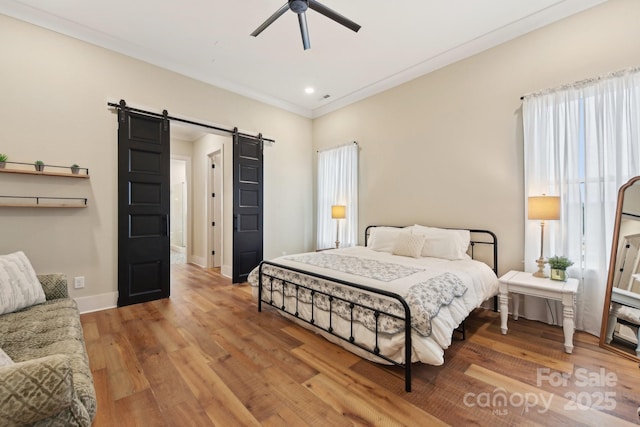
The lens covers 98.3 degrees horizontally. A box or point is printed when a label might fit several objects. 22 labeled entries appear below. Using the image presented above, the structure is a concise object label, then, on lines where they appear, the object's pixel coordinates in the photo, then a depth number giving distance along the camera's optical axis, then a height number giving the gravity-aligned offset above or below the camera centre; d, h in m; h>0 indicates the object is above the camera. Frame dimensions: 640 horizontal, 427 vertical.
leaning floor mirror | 2.10 -0.57
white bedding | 1.90 -0.73
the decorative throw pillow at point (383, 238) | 3.76 -0.38
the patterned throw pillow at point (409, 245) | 3.30 -0.41
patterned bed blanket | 1.92 -0.66
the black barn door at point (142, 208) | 3.38 +0.05
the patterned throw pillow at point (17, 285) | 1.94 -0.54
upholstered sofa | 0.93 -0.71
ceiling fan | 2.29 +1.69
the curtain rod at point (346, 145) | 4.76 +1.18
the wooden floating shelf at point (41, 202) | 2.72 +0.11
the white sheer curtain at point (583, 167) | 2.46 +0.42
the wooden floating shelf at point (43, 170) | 2.72 +0.44
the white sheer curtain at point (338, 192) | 4.77 +0.35
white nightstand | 2.28 -0.71
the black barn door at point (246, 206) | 4.52 +0.10
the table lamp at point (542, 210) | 2.60 +0.01
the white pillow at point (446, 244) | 3.21 -0.39
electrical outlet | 3.12 -0.79
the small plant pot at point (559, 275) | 2.52 -0.59
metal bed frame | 1.84 -0.75
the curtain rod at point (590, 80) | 2.43 +1.23
